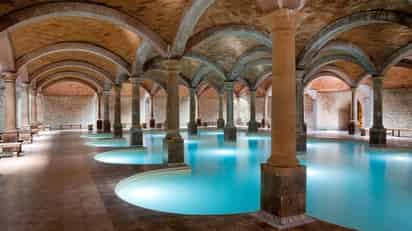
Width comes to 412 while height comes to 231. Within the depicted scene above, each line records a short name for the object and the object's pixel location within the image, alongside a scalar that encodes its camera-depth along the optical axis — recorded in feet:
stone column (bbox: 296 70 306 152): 41.19
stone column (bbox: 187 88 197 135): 68.95
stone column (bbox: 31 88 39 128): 70.15
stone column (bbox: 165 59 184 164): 29.68
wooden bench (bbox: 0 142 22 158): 33.63
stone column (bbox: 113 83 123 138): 57.31
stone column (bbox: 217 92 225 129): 73.67
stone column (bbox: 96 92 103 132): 84.07
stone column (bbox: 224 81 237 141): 57.06
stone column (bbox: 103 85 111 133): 71.67
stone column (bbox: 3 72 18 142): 38.62
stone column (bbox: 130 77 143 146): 45.62
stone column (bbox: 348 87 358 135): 68.11
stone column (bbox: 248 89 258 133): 67.51
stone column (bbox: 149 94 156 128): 95.18
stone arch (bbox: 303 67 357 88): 66.23
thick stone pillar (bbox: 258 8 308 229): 13.05
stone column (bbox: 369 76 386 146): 47.88
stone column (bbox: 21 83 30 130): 55.42
